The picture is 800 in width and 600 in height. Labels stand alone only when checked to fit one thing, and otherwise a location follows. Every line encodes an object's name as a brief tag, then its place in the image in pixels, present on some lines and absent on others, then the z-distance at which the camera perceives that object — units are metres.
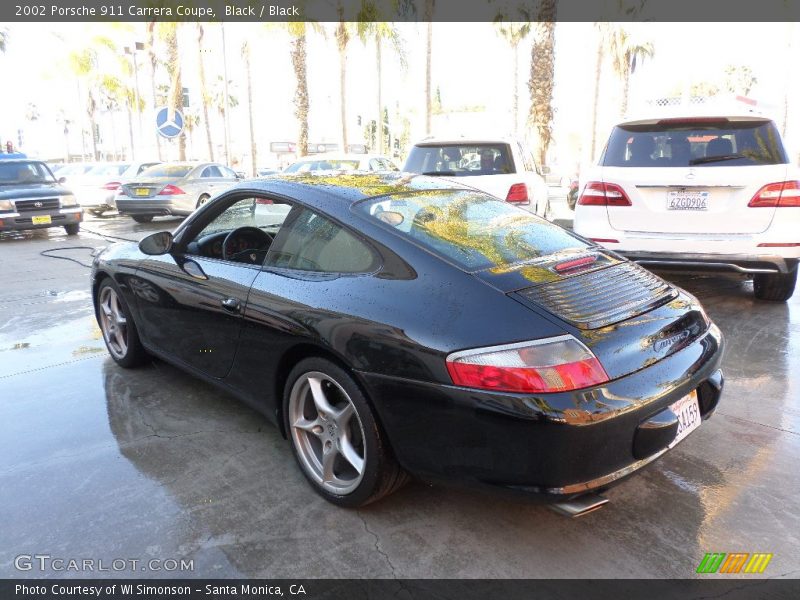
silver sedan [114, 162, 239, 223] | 14.48
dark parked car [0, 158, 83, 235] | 12.06
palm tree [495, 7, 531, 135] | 30.73
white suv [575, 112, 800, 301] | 5.15
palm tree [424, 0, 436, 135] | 24.20
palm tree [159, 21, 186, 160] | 23.19
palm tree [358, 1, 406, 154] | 25.39
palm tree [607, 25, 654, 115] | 26.66
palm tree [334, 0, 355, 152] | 25.31
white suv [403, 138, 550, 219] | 7.67
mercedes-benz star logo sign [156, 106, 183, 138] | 14.30
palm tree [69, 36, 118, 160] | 29.70
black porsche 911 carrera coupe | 2.21
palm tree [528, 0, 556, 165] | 16.24
